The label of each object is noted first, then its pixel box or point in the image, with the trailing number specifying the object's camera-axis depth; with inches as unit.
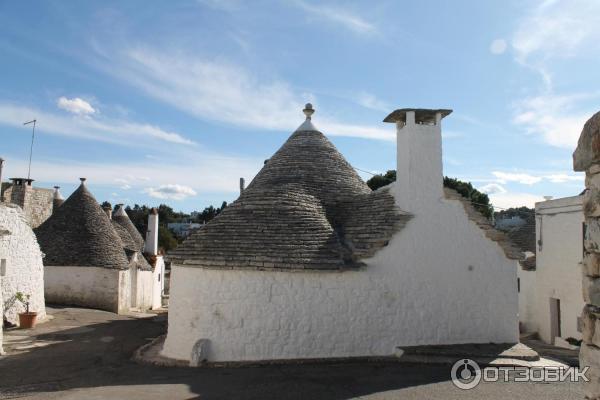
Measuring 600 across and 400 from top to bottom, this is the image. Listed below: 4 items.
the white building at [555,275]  607.5
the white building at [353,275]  395.5
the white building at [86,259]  755.4
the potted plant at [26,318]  559.2
